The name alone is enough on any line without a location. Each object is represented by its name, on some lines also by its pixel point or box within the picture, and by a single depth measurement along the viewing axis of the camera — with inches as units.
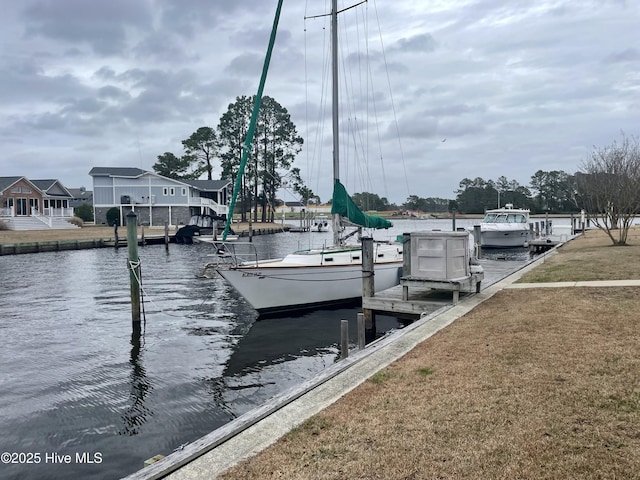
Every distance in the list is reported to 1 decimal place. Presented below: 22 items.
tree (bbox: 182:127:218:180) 3388.3
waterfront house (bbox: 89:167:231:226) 2561.5
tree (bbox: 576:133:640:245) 1047.0
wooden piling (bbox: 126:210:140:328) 575.5
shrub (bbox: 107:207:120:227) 2476.6
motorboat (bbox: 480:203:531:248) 1487.5
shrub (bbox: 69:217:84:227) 2477.6
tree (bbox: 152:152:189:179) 3464.6
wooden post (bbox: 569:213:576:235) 2058.3
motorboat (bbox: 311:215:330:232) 3059.3
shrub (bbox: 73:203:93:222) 2876.5
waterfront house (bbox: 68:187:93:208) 3721.2
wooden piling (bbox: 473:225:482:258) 842.0
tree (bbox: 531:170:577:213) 5191.9
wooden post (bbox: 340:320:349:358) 375.9
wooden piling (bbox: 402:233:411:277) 509.4
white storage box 466.9
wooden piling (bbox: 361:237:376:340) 516.7
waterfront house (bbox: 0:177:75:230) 2225.6
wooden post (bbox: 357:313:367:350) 402.6
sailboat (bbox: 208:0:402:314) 625.0
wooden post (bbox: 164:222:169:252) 1668.9
